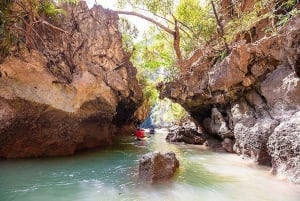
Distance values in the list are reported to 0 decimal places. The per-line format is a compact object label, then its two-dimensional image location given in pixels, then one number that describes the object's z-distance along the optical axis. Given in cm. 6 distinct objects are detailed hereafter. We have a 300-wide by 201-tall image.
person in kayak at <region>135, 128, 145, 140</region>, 1131
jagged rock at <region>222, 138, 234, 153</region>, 801
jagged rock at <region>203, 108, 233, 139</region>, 813
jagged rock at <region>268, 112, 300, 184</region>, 437
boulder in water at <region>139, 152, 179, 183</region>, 450
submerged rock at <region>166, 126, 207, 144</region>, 1042
